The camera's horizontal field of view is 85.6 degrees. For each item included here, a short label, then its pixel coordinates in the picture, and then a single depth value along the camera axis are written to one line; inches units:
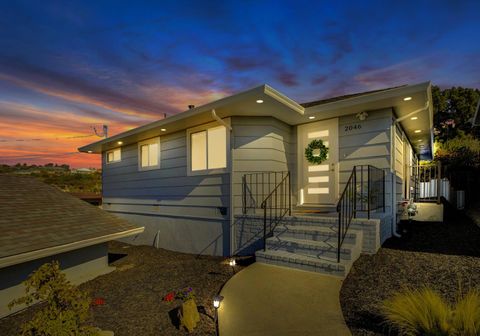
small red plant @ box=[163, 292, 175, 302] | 157.1
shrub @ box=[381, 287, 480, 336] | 85.7
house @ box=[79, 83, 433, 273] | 212.4
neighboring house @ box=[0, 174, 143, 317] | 176.4
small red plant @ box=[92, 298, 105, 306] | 162.4
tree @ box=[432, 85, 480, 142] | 855.7
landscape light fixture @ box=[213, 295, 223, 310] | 114.9
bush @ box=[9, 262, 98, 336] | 92.2
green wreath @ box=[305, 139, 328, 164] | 267.6
